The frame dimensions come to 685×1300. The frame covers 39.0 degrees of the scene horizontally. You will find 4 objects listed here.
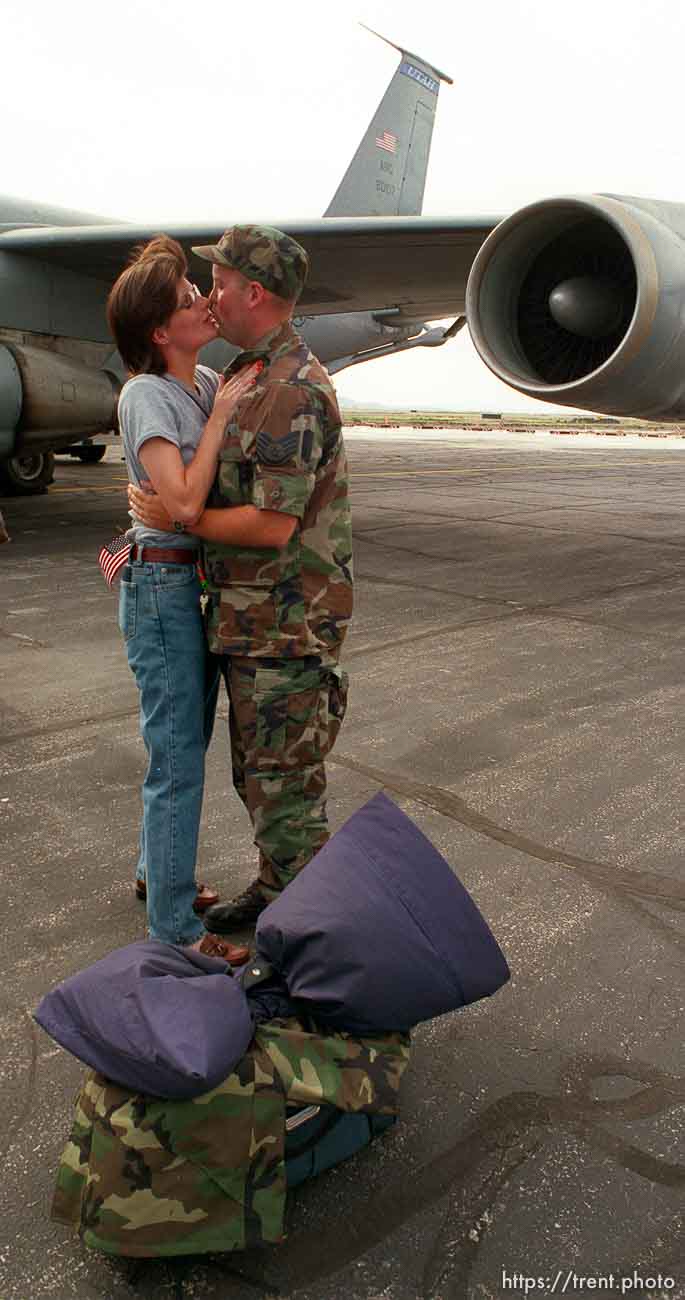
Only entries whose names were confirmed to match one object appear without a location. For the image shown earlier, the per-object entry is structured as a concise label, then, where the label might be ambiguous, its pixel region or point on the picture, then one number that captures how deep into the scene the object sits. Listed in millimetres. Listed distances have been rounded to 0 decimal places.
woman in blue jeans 2262
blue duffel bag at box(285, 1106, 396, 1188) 1698
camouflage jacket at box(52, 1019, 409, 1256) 1543
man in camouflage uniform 2234
